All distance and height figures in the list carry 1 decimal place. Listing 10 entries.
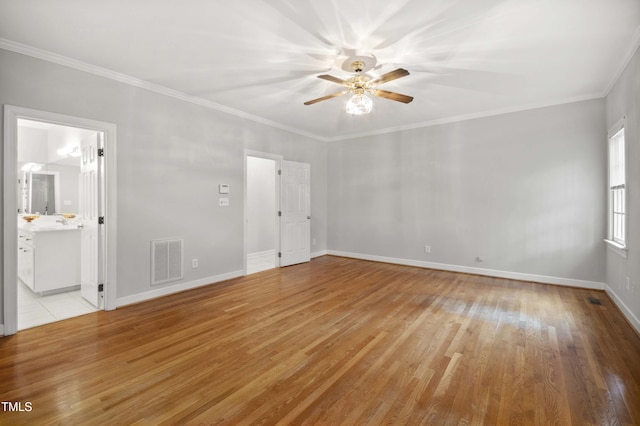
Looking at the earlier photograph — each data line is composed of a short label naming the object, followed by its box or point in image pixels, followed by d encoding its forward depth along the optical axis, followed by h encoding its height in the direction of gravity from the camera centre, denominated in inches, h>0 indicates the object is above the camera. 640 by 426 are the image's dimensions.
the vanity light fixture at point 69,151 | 205.0 +42.8
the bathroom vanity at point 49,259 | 161.2 -27.0
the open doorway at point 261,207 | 302.5 +4.7
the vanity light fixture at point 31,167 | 211.4 +32.2
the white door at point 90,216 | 143.9 -2.3
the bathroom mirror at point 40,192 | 213.2 +14.2
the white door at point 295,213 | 240.7 -1.2
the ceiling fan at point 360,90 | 125.8 +54.5
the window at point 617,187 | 147.7 +13.2
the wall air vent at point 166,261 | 160.2 -27.7
